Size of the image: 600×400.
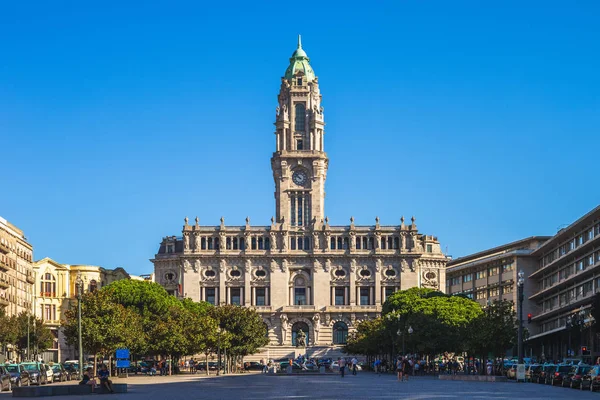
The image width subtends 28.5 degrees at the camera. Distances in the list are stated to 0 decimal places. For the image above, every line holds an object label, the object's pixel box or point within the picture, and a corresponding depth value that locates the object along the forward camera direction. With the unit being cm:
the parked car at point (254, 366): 16662
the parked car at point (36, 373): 8107
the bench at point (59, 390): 5825
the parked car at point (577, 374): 7075
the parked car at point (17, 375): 7550
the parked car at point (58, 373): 9462
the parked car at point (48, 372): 8888
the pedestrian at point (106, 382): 6200
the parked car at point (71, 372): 10453
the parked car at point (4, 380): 7206
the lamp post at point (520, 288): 7812
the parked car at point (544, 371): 8119
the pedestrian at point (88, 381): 6216
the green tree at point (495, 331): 9869
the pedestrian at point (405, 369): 9054
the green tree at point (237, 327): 14712
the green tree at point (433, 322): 12762
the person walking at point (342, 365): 10260
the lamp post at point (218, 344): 13025
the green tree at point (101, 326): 10612
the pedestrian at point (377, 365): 13896
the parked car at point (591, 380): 6638
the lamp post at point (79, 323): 7648
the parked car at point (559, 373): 7669
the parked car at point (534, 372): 8631
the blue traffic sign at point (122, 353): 10981
